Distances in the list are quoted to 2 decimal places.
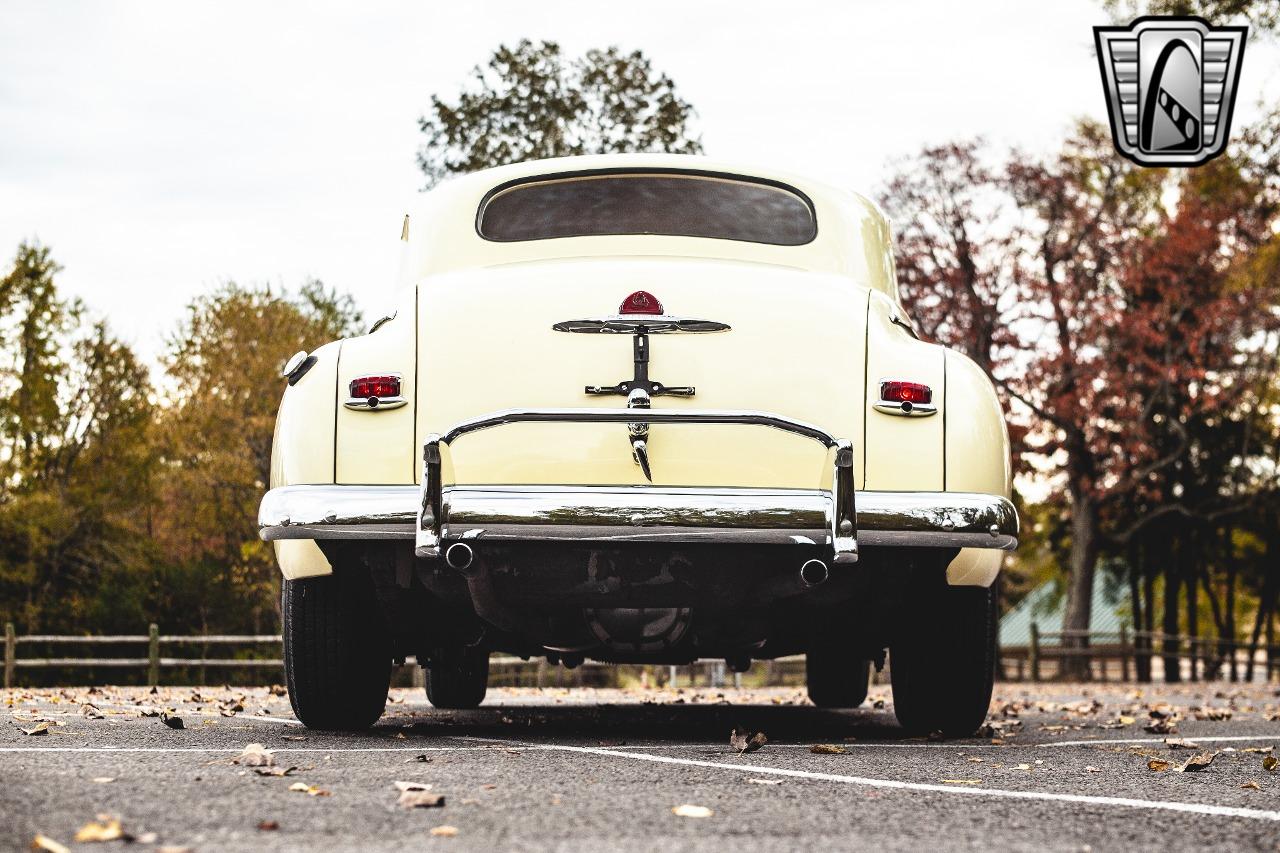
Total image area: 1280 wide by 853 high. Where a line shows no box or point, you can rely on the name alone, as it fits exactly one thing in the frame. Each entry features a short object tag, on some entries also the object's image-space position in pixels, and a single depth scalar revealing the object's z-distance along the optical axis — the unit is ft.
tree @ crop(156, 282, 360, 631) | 88.22
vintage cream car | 15.25
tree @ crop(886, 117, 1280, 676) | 81.51
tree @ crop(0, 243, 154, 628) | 95.55
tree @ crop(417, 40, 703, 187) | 63.62
